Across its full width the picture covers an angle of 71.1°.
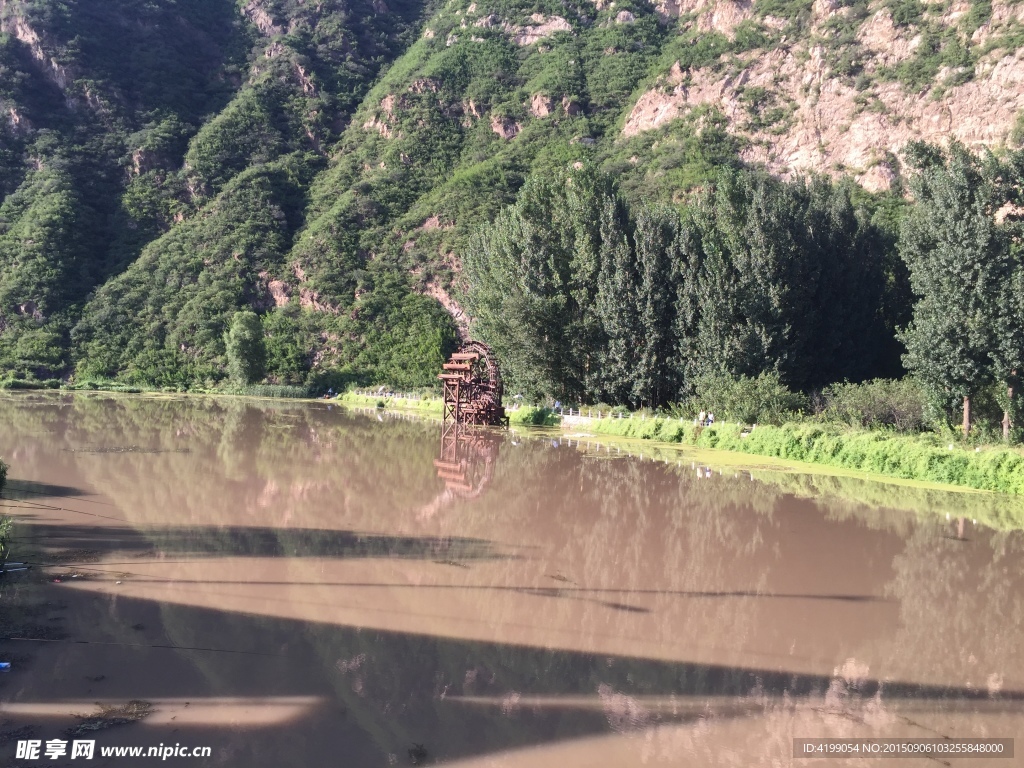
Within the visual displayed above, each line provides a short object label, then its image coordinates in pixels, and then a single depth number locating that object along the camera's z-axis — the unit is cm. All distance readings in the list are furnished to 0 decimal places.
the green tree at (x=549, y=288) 3675
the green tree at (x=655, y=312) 3381
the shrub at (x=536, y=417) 3638
